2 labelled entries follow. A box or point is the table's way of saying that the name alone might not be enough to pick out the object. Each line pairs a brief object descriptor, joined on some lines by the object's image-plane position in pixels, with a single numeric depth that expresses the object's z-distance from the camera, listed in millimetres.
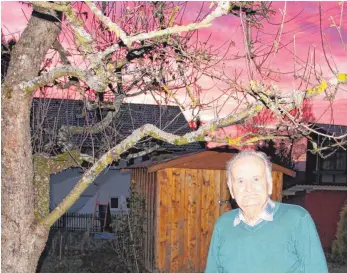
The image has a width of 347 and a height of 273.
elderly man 2955
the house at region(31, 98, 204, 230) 23750
